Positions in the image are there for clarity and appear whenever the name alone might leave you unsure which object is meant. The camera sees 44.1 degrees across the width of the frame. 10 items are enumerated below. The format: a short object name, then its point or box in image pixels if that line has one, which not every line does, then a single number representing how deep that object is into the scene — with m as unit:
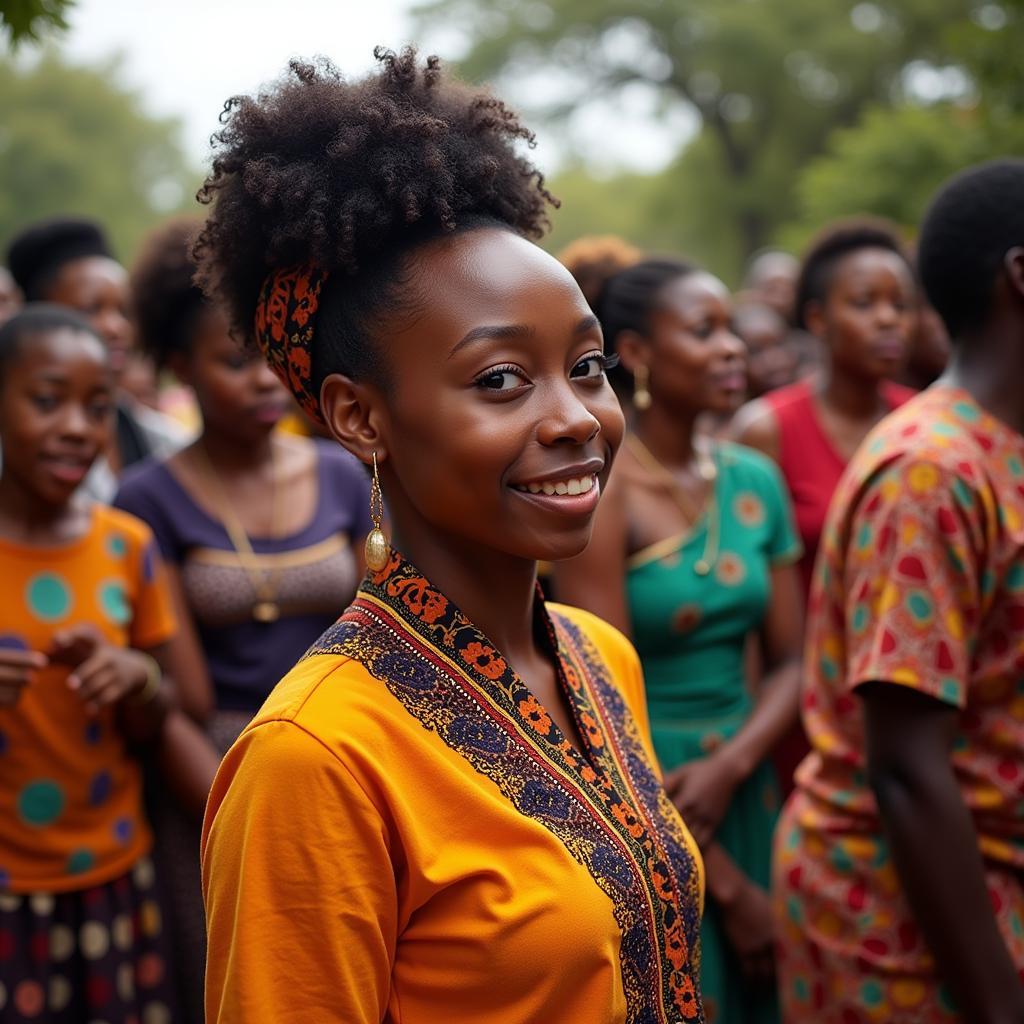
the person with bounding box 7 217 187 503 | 4.65
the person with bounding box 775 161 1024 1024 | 2.22
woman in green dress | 3.33
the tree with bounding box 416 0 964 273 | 30.12
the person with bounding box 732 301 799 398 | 7.57
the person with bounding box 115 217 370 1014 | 3.33
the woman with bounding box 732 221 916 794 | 4.54
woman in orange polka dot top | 2.94
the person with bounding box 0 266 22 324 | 5.26
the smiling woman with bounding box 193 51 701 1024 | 1.49
